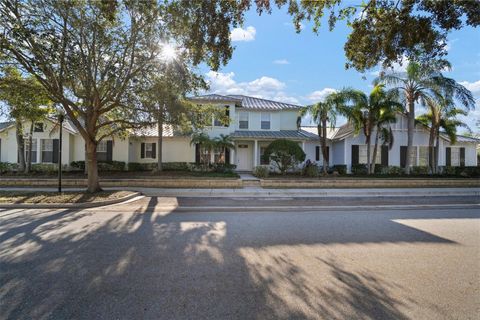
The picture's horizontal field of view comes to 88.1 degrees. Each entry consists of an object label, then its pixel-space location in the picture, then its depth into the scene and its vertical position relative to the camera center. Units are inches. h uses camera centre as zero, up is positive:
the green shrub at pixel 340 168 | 788.6 -18.1
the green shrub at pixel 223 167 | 711.1 -15.7
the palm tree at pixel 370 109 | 681.6 +152.2
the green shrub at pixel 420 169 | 815.6 -18.6
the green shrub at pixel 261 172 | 645.9 -25.9
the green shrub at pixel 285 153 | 641.6 +24.1
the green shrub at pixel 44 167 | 718.5 -20.1
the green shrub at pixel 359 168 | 787.6 -18.1
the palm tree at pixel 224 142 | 660.9 +53.5
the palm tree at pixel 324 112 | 678.0 +141.3
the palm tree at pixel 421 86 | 652.7 +209.6
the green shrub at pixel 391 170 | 804.3 -22.2
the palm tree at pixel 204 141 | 649.6 +55.8
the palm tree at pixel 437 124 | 736.7 +124.7
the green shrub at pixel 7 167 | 696.4 -20.4
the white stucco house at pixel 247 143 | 766.5 +62.0
